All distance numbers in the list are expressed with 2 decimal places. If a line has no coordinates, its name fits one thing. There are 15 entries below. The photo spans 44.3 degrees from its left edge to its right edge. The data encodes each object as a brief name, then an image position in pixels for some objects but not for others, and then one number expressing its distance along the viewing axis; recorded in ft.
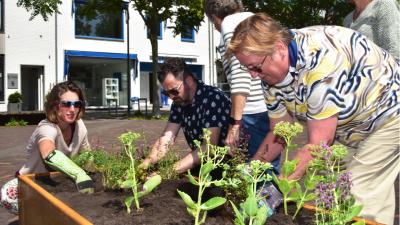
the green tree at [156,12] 58.44
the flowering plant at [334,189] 4.73
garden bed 6.16
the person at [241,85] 9.87
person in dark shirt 9.59
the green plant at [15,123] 51.65
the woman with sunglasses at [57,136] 9.83
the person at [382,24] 8.84
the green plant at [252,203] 4.67
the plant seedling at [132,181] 6.71
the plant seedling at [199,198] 5.17
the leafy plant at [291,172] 5.37
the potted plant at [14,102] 74.15
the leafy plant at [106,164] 8.59
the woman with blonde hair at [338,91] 6.22
